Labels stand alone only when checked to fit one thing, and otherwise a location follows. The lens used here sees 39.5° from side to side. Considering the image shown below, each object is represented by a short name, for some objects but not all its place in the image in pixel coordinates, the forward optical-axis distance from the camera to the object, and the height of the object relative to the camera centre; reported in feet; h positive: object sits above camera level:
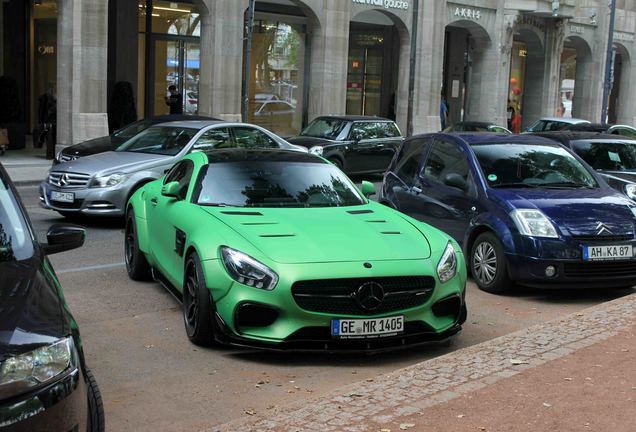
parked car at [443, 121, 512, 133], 85.21 -3.24
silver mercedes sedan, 41.86 -4.33
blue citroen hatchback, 29.12 -4.01
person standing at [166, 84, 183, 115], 94.02 -2.03
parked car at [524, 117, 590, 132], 84.19 -2.70
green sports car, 20.67 -4.35
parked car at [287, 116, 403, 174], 68.64 -4.20
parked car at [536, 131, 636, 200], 43.29 -2.63
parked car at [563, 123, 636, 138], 67.29 -2.39
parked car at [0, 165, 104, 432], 11.46 -3.77
